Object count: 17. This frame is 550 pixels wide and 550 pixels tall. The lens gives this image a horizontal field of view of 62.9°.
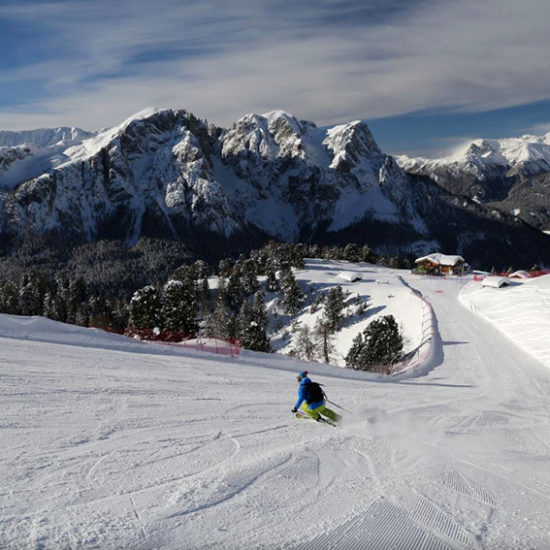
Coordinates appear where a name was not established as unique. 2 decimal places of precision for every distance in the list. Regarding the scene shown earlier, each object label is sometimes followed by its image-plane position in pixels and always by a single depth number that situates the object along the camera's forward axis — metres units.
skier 12.42
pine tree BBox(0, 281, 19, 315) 78.44
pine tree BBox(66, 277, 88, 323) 78.12
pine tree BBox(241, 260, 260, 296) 85.75
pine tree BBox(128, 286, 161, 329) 50.56
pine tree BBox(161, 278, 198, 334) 49.16
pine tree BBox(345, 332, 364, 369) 40.71
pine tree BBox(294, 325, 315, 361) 55.12
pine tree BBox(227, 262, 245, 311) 82.44
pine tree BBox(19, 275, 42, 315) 81.94
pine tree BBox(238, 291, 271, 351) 47.19
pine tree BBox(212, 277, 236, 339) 63.69
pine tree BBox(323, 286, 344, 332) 64.94
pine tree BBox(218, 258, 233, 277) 92.82
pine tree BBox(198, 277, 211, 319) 77.00
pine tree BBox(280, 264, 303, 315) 77.12
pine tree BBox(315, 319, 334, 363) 52.12
